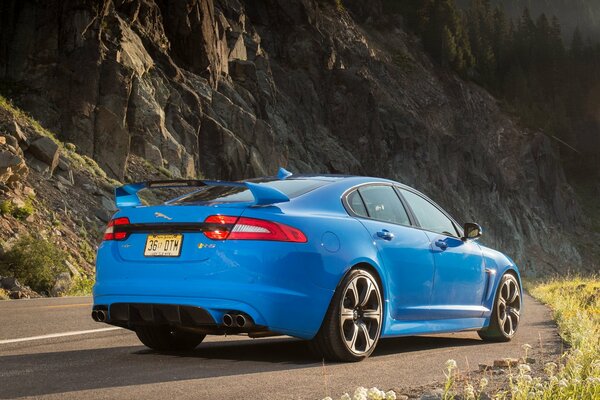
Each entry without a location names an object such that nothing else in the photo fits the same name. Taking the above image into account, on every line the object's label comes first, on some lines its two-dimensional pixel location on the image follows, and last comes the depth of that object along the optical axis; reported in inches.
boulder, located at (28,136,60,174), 1004.6
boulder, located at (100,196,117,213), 1047.0
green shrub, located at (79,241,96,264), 875.4
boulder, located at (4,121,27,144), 970.1
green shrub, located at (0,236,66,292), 682.2
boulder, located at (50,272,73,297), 680.5
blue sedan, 240.5
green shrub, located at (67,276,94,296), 698.8
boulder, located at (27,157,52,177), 994.0
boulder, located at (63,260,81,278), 757.1
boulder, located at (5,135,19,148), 943.7
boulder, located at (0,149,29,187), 840.3
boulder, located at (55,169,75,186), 1021.8
